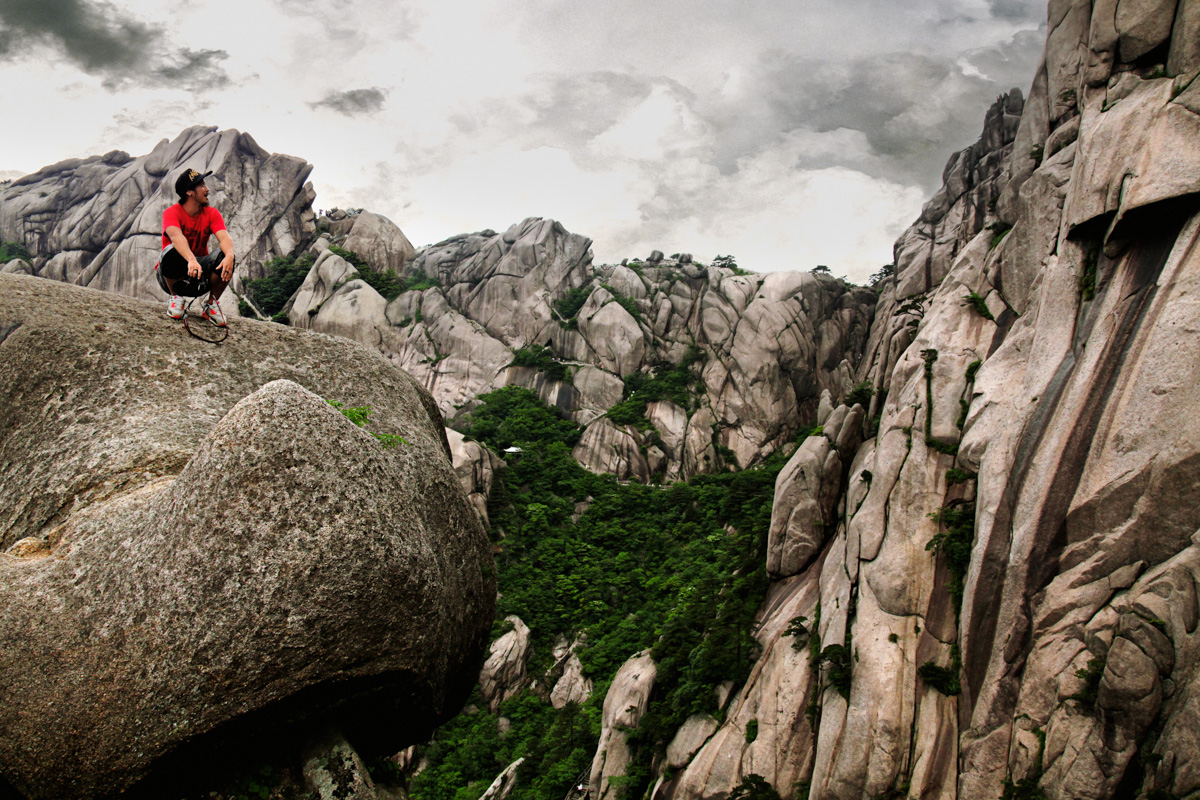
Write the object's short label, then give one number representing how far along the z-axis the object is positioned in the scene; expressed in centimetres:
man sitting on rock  628
